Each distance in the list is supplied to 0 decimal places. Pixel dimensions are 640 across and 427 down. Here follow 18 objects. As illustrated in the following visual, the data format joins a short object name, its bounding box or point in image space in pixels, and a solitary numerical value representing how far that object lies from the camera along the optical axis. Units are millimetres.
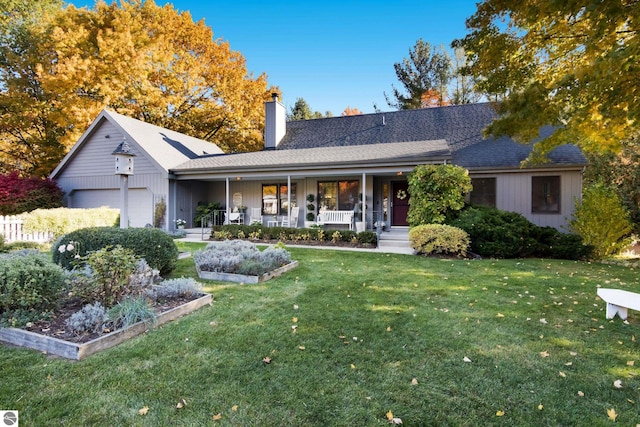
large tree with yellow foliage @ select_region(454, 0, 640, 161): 4492
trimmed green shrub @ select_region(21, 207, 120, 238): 10050
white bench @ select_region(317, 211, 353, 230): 12273
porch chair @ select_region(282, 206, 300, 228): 13984
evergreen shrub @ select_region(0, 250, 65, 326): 3473
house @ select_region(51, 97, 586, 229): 11477
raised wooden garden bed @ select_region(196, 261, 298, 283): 5715
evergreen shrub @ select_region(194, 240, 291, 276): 6008
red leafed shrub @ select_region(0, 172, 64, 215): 13164
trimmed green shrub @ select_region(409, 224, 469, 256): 8469
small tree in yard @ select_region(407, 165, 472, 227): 9508
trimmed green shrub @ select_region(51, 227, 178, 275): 5375
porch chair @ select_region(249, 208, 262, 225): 14648
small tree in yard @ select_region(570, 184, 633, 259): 9125
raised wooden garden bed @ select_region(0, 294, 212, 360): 2941
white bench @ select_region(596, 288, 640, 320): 3762
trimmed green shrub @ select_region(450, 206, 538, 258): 8523
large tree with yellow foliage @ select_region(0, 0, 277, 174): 18391
